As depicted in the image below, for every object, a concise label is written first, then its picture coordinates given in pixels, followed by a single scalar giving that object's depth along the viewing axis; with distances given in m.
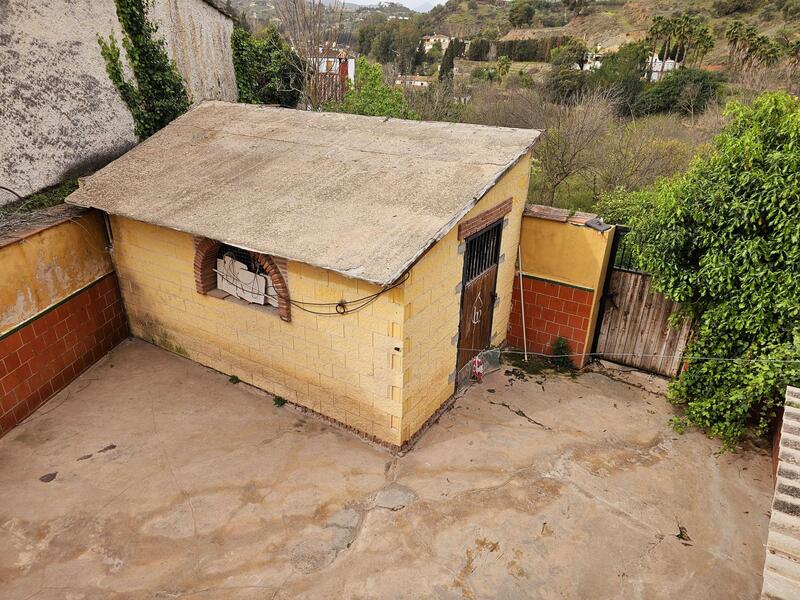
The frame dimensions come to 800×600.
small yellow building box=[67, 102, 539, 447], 6.18
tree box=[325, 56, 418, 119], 14.04
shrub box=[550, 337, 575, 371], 9.12
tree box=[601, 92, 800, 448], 6.25
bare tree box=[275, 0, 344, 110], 18.00
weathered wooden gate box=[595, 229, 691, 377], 8.38
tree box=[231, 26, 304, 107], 13.05
